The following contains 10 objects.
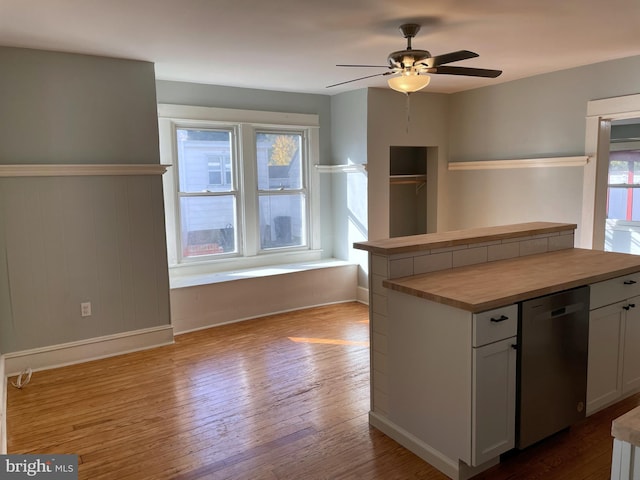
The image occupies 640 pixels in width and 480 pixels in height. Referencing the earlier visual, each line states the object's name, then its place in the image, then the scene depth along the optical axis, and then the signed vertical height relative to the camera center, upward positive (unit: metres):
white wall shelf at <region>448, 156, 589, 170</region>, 4.37 +0.19
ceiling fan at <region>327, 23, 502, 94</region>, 2.87 +0.72
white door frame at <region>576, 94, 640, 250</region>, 4.21 +0.03
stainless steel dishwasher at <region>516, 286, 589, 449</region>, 2.20 -0.91
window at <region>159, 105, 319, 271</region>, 4.75 +0.00
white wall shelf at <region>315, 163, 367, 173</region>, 5.16 +0.19
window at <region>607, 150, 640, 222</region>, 6.91 -0.11
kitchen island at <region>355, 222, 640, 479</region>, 2.09 -0.72
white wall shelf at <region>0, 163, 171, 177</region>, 3.39 +0.15
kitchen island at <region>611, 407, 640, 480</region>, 1.00 -0.59
